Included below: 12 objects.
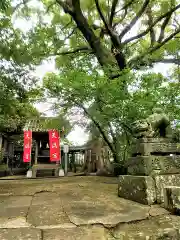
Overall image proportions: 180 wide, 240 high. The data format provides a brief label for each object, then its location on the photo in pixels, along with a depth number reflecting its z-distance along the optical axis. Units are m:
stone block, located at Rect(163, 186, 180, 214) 3.50
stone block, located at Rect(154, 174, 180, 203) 3.84
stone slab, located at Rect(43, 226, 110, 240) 2.55
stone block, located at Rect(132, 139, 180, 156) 4.13
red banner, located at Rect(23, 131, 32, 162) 13.67
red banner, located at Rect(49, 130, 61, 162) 13.77
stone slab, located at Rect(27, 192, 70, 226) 2.95
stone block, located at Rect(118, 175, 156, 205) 3.79
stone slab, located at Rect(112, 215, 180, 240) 2.77
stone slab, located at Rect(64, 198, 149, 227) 3.01
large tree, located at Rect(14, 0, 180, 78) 9.68
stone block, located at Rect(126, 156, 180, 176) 3.99
